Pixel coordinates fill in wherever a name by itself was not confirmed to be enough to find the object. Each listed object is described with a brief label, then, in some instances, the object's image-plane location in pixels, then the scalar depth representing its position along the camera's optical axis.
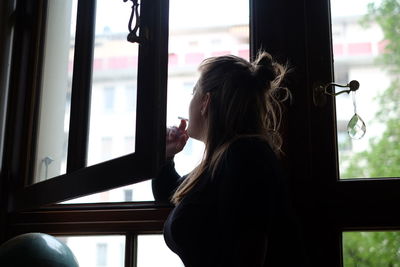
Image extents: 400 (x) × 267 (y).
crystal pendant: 1.65
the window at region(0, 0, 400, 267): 1.61
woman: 1.29
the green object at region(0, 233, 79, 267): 1.53
